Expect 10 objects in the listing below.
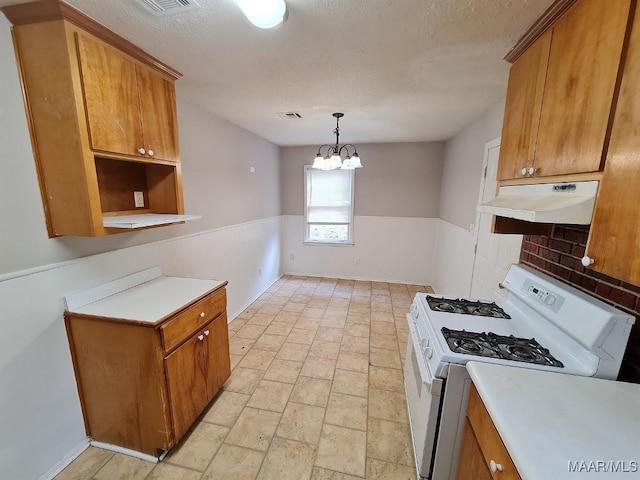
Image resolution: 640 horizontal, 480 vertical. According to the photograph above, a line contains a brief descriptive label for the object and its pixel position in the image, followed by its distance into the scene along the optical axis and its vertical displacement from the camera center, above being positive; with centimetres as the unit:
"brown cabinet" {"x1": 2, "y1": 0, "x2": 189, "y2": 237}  123 +45
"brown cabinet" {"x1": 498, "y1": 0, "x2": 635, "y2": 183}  90 +43
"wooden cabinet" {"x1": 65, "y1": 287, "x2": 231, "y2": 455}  147 -104
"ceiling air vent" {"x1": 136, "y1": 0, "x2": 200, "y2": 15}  114 +81
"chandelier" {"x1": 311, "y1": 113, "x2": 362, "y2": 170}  279 +36
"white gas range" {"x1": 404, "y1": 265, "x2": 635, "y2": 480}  106 -68
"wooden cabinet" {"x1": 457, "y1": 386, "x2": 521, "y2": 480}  83 -88
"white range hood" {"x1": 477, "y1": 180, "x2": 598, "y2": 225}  97 -2
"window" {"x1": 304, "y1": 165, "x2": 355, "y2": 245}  475 -17
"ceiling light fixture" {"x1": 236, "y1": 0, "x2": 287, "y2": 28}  108 +75
